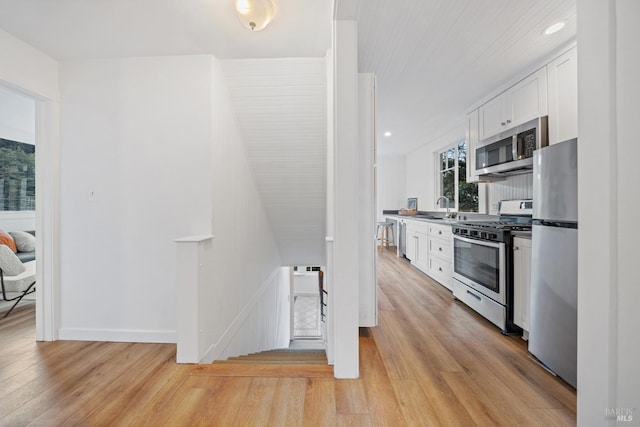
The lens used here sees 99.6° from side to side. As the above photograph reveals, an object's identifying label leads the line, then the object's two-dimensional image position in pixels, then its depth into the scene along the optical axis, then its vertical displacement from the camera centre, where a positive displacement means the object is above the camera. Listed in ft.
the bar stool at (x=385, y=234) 22.90 -1.94
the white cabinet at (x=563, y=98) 7.17 +3.15
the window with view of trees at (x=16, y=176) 12.21 +1.70
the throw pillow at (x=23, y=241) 11.96 -1.29
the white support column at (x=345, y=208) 5.48 +0.08
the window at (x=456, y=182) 14.68 +1.89
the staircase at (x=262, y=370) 5.67 -3.45
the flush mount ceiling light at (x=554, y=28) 6.48 +4.51
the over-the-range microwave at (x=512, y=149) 8.12 +2.11
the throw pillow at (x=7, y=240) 11.01 -1.15
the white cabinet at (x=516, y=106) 8.20 +3.62
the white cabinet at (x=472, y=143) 11.47 +2.99
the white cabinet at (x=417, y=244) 14.41 -1.84
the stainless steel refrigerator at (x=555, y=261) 5.47 -1.08
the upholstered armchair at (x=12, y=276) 9.27 -2.28
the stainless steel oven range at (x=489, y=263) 7.74 -1.68
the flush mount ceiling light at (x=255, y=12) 5.27 +4.03
